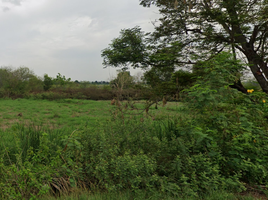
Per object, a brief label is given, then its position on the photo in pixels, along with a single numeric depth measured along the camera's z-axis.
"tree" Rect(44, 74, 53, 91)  30.71
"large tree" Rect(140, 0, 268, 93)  6.34
